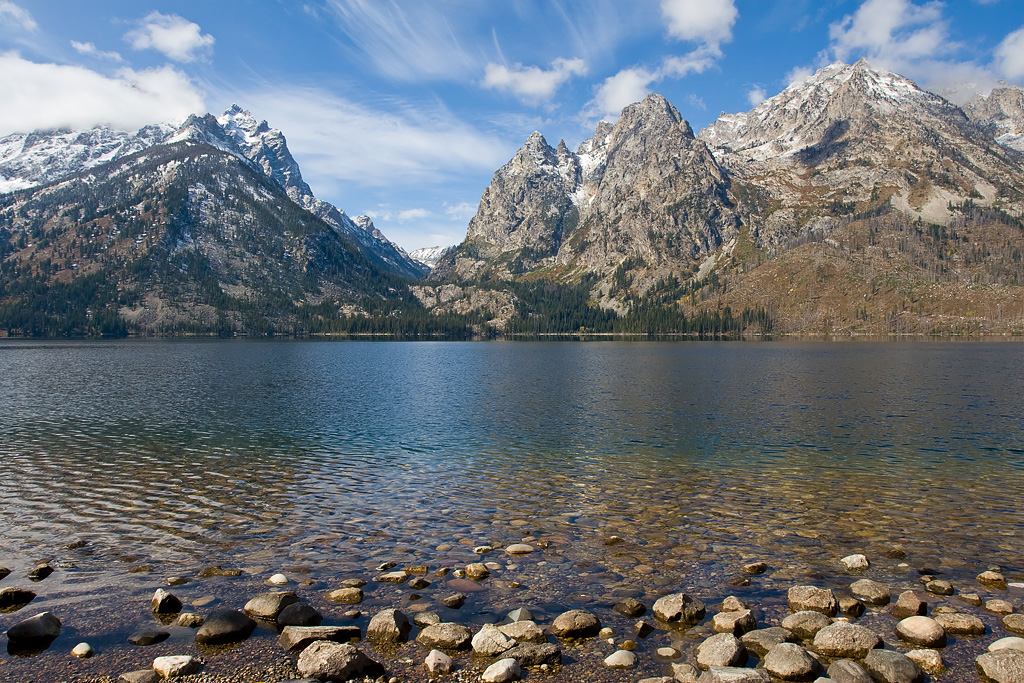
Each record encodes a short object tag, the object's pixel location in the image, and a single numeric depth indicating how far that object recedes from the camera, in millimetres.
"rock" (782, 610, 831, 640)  15102
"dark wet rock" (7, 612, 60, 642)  14266
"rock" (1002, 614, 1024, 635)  15203
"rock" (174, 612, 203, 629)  15641
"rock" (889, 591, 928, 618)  16219
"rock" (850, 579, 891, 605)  17156
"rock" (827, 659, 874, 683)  12742
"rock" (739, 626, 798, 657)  14219
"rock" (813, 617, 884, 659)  14156
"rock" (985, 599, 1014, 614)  16250
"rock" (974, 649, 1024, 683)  12688
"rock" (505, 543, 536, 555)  21609
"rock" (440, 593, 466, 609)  16984
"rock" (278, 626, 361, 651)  14438
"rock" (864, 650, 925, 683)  12797
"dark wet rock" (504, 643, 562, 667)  13570
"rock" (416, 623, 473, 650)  14469
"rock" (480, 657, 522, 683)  12773
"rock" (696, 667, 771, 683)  12422
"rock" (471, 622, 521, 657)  14039
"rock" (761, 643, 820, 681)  12922
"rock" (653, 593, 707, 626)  15938
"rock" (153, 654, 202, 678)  12820
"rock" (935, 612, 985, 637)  15047
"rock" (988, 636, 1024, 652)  13703
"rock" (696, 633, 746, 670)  13500
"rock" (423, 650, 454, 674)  13258
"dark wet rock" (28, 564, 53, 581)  18938
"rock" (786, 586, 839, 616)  16453
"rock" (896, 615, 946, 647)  14562
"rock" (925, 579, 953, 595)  17734
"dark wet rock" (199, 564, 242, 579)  19350
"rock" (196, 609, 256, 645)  14633
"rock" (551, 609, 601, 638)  15105
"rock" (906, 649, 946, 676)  13336
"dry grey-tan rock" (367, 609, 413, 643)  14816
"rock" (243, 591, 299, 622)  16125
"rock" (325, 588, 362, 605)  17312
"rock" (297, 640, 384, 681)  12883
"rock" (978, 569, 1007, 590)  18281
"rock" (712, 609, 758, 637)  15198
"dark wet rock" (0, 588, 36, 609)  16641
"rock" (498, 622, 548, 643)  14625
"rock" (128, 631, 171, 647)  14500
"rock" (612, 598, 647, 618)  16409
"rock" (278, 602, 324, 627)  15656
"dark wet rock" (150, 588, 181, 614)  16312
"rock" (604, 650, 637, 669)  13547
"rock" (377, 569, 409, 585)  18922
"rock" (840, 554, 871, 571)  19859
